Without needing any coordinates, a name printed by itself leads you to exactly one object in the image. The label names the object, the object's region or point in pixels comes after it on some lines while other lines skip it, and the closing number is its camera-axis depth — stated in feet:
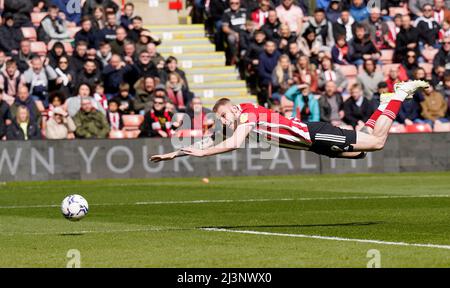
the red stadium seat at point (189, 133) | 105.74
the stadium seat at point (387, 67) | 122.62
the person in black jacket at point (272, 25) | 121.80
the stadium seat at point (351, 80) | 119.55
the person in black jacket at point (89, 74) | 109.50
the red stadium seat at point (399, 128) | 116.34
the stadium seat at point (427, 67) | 125.59
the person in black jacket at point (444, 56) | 124.36
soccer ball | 57.26
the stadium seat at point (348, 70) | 122.31
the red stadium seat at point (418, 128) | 116.47
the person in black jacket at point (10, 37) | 111.04
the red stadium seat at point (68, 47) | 114.42
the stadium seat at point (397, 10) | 132.77
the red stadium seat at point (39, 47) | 112.98
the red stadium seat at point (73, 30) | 116.16
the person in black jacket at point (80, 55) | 110.73
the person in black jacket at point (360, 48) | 123.24
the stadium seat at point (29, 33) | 114.01
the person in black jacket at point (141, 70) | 111.96
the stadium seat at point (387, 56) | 127.03
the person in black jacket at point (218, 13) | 125.29
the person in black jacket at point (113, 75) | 111.24
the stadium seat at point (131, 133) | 108.47
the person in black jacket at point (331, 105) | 112.57
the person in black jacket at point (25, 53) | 109.29
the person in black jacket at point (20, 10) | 113.60
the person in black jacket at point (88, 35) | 113.39
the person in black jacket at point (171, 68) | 114.21
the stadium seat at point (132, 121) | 108.99
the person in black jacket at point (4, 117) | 103.08
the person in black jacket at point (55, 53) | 109.91
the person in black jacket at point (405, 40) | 125.39
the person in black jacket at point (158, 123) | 106.63
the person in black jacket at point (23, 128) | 103.09
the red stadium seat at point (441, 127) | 116.88
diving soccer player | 54.70
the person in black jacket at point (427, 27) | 126.82
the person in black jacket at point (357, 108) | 113.19
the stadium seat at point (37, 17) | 116.52
